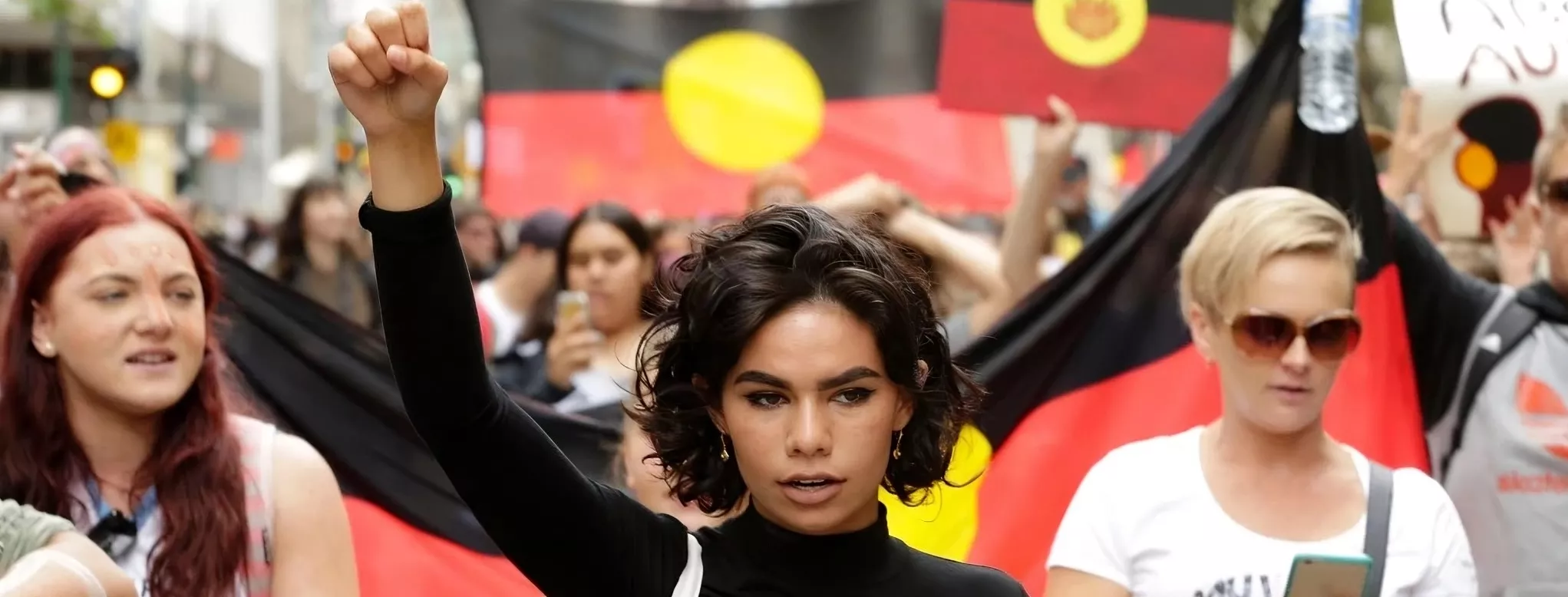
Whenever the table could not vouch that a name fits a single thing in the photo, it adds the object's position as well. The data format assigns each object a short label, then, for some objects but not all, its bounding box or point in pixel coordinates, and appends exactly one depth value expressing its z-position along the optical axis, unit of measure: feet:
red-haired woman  10.53
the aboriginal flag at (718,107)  24.29
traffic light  46.11
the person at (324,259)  26.27
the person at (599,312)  17.11
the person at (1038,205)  16.30
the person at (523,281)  23.18
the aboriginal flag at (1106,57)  16.67
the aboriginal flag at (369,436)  13.48
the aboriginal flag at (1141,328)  13.87
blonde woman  10.39
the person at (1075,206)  37.76
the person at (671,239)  26.45
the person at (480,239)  31.37
